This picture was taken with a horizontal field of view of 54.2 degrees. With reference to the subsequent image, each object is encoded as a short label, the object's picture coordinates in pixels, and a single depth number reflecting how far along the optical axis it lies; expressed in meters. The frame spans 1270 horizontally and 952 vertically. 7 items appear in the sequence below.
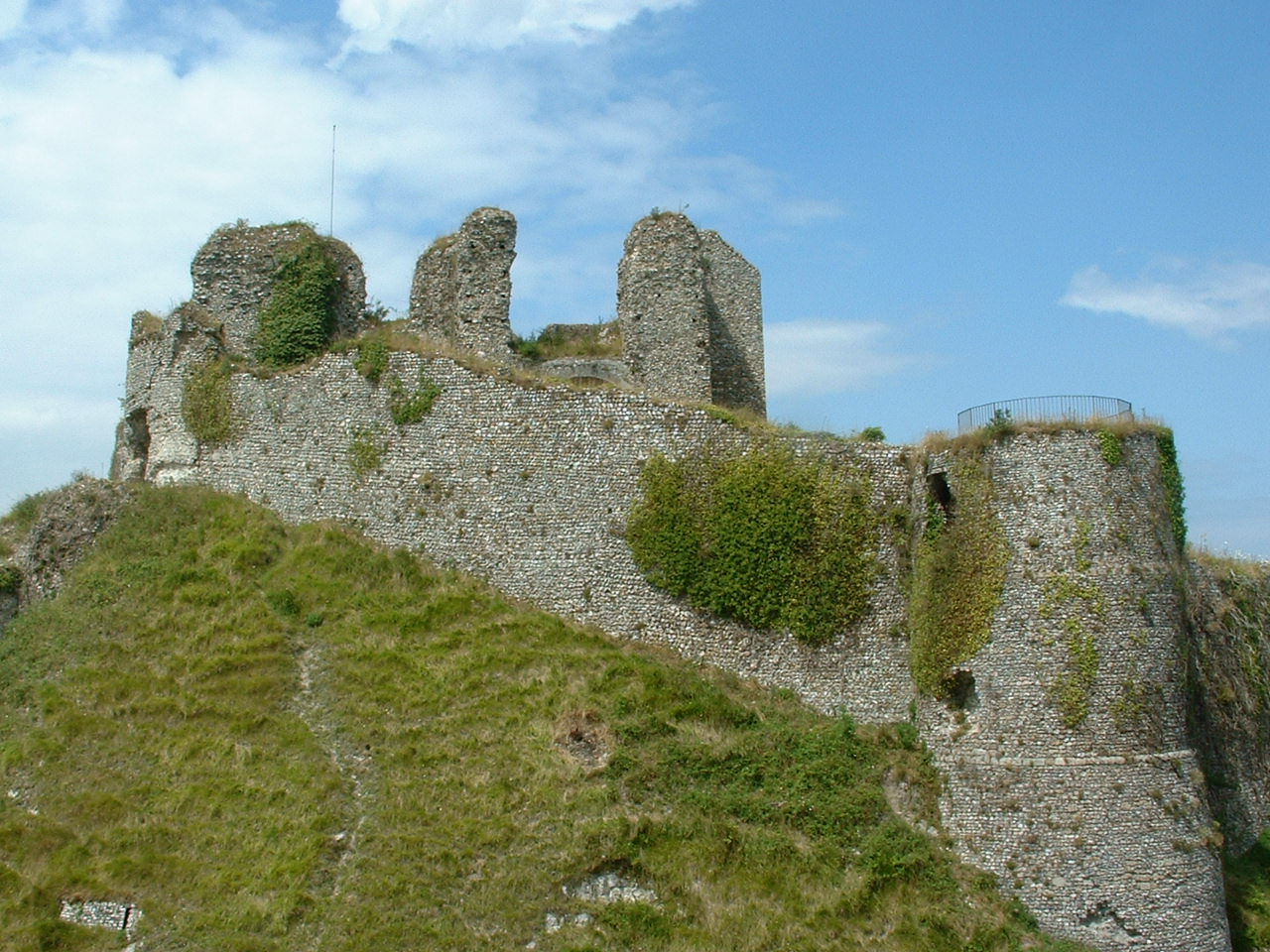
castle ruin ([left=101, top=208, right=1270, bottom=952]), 20.92
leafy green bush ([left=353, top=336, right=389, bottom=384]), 29.23
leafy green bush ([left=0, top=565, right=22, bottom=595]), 27.94
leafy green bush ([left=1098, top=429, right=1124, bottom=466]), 22.17
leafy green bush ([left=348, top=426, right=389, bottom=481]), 28.67
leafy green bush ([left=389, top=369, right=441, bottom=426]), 28.52
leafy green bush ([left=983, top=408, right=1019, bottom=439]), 22.59
